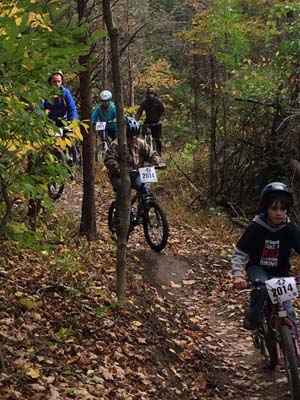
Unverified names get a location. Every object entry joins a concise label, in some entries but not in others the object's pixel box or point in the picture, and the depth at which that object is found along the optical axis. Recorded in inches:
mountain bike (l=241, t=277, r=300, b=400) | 184.1
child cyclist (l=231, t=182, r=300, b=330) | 198.5
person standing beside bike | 639.8
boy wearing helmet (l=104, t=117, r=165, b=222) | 329.4
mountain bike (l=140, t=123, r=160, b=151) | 625.3
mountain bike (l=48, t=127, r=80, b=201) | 370.4
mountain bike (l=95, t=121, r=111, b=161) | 535.5
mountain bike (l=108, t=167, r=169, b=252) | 342.0
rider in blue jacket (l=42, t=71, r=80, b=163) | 369.7
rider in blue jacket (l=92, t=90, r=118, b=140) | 537.6
